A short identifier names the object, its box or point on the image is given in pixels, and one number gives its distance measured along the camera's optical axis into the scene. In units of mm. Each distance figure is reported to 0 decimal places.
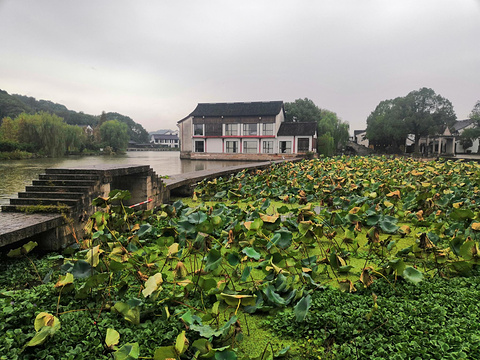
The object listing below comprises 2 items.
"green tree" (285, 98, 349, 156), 39719
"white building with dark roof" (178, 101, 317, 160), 34125
